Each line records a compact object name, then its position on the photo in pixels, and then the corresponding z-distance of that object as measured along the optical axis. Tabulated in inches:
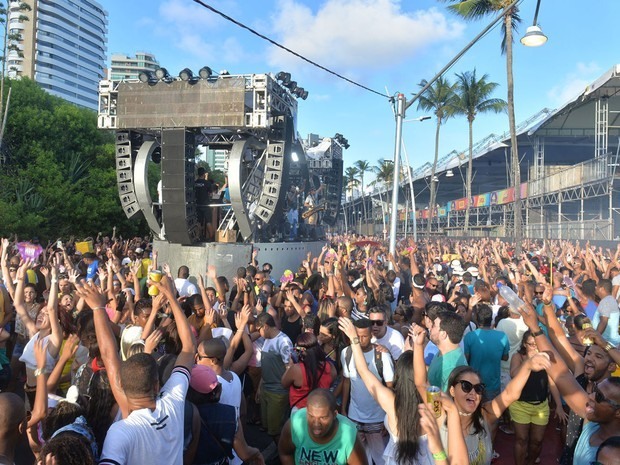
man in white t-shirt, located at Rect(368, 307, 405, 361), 198.8
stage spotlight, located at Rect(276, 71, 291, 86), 566.5
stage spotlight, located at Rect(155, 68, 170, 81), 534.3
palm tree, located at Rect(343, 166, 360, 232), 3440.0
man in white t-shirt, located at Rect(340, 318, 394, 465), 172.6
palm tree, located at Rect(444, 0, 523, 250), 741.3
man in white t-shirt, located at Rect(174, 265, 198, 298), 337.1
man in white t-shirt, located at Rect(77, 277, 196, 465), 102.8
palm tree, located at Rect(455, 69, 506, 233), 1472.7
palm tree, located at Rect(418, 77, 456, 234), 1534.2
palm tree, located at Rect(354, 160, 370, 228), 3299.7
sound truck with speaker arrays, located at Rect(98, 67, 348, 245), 527.2
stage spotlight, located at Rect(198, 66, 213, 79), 522.9
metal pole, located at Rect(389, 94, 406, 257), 531.2
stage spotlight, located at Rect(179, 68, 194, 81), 527.8
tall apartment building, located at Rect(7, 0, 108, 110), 4340.6
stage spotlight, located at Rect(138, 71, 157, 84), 530.7
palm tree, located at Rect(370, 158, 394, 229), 2633.4
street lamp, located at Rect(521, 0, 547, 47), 408.5
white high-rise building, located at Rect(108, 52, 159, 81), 5885.8
